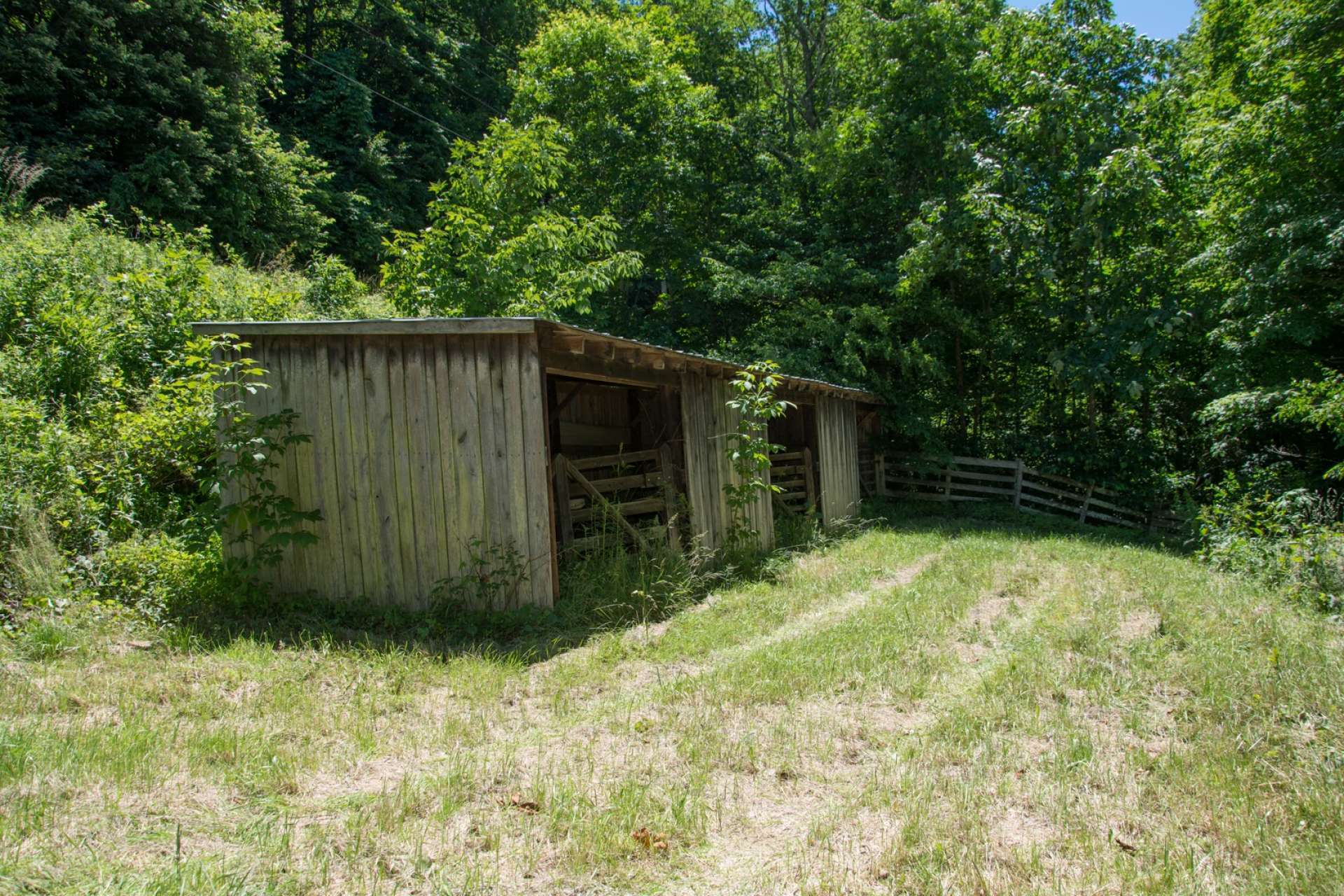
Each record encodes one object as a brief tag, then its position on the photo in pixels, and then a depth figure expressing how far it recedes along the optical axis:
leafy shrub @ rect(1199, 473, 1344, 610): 7.06
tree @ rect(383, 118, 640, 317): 11.61
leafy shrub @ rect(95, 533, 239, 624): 5.76
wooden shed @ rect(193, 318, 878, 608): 6.20
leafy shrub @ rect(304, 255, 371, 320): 11.90
